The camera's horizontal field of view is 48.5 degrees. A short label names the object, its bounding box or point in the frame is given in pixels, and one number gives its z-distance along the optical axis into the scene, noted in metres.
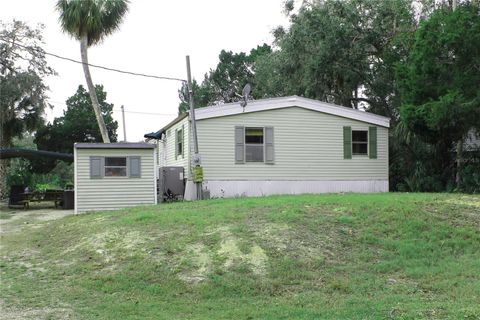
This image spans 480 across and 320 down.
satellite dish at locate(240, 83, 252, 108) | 17.83
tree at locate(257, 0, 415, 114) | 21.53
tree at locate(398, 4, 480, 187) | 15.97
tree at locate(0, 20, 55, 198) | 26.00
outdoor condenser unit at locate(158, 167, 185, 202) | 17.89
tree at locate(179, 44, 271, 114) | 42.56
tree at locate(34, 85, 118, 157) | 33.81
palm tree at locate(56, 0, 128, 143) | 22.19
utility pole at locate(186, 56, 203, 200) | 16.75
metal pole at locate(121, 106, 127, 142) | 39.56
